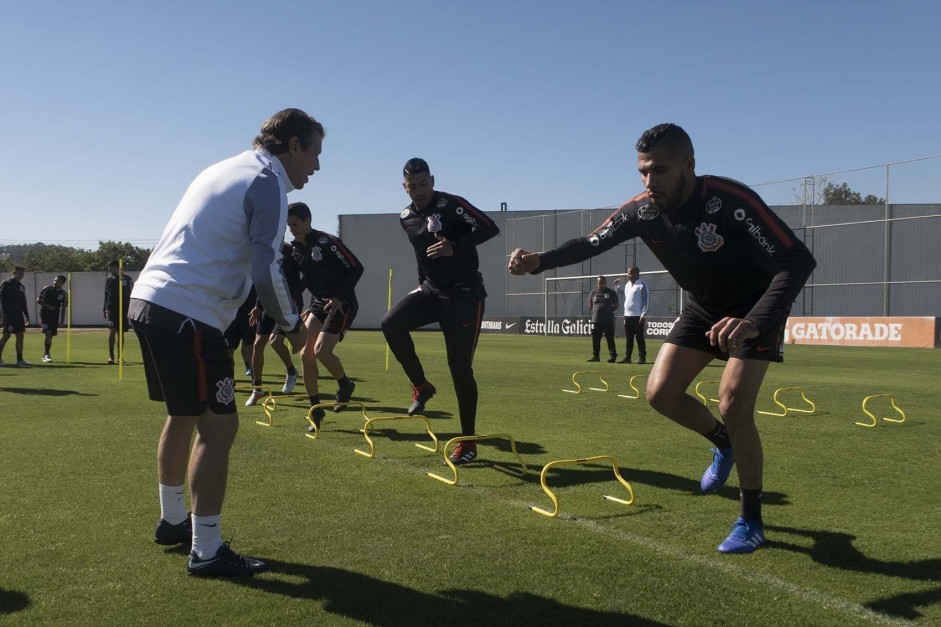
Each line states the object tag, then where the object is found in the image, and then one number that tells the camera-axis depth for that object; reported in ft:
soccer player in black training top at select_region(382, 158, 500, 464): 21.29
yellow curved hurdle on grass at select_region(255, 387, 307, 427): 26.78
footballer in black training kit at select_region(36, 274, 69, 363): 63.72
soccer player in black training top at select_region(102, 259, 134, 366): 58.39
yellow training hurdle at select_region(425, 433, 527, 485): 17.63
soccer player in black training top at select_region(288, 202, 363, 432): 28.19
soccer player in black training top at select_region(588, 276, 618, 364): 63.10
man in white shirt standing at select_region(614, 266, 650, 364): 60.59
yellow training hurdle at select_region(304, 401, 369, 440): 24.29
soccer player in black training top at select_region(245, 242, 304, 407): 32.30
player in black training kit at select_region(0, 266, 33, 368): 58.44
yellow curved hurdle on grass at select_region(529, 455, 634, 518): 14.76
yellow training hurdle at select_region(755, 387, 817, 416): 29.42
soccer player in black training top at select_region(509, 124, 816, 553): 12.67
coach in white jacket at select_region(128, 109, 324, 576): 11.71
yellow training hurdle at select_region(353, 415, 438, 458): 20.59
